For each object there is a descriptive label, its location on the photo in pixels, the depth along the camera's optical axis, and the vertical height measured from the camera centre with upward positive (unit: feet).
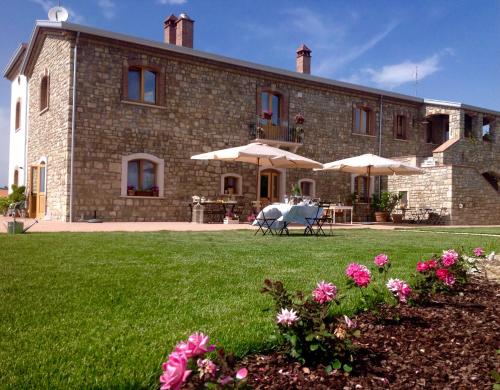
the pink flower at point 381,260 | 11.78 -1.50
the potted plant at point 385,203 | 59.72 -0.21
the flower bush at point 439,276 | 11.95 -2.02
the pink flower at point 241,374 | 5.14 -1.96
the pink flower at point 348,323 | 7.86 -2.09
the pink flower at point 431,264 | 12.53 -1.70
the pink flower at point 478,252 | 15.57 -1.65
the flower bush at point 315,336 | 7.49 -2.24
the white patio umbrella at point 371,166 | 49.24 +3.87
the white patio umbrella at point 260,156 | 40.73 +3.95
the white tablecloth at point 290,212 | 31.89 -0.89
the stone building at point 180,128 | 44.91 +8.30
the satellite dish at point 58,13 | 49.62 +19.64
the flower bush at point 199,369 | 4.65 -1.92
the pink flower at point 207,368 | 5.34 -1.98
